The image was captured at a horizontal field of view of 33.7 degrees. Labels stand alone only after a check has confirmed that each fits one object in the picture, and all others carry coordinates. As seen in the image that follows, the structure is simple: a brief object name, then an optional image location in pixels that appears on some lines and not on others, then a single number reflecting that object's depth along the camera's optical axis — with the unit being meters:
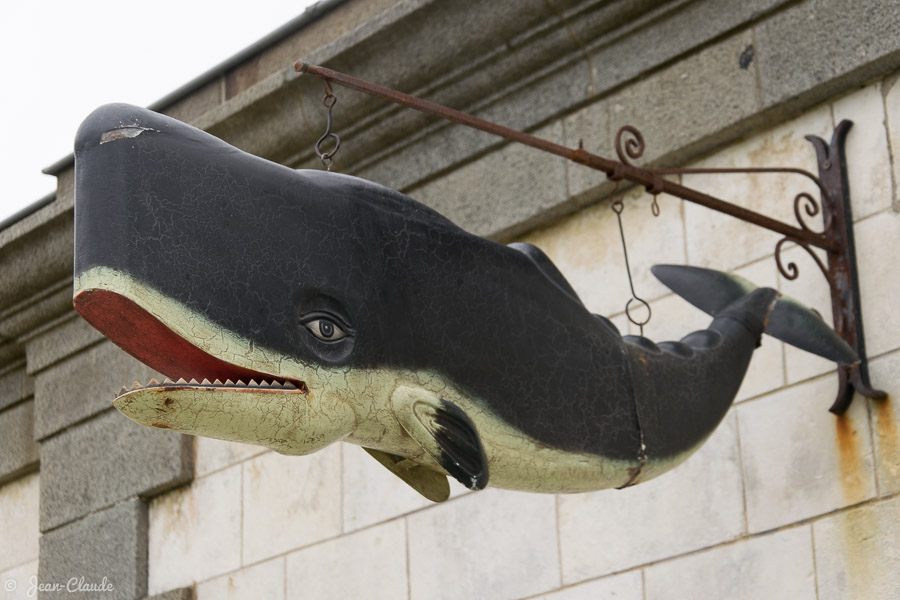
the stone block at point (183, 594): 5.71
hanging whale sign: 2.70
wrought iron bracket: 3.67
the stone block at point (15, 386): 6.81
